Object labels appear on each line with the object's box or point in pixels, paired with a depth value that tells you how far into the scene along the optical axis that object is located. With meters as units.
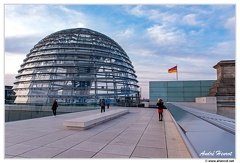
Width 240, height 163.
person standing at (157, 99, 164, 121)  12.24
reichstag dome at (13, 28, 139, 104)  31.34
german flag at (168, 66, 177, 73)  36.97
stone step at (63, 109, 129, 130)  9.09
